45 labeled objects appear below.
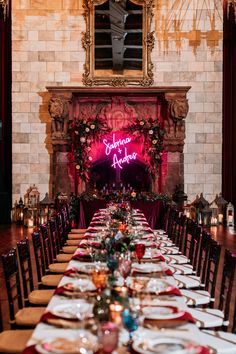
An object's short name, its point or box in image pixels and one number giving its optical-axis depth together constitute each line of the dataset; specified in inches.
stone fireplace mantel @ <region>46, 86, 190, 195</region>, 564.1
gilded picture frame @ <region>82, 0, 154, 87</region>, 587.5
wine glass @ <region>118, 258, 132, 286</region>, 135.9
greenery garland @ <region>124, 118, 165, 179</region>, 565.9
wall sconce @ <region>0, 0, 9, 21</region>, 395.7
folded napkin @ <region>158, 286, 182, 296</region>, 142.6
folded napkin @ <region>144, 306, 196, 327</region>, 117.8
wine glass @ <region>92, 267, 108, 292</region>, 120.8
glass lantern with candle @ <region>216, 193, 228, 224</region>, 563.8
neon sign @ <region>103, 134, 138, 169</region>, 587.5
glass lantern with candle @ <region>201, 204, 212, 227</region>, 546.6
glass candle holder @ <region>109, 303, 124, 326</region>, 96.1
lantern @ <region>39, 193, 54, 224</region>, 540.7
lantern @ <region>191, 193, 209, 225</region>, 547.5
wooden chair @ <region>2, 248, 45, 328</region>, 163.8
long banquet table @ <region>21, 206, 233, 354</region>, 102.0
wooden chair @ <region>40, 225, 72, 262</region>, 245.4
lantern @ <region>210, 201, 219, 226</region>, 560.0
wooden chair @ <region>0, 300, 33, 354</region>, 138.8
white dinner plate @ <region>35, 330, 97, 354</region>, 96.9
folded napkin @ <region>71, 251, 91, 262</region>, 197.1
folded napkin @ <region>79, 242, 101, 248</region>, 195.3
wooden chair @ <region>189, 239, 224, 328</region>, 160.1
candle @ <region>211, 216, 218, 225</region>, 558.7
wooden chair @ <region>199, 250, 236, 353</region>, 136.4
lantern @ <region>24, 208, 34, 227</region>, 546.3
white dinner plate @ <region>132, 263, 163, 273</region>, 167.4
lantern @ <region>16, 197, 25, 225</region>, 567.0
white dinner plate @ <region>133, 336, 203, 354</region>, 100.4
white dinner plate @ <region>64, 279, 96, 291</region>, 132.6
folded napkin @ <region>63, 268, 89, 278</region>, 158.6
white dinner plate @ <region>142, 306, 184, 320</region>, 121.6
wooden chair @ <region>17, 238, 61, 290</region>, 192.5
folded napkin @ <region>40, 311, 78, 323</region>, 120.8
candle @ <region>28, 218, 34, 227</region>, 545.3
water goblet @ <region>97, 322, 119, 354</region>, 83.7
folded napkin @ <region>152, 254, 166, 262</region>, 196.1
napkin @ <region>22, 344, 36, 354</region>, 103.9
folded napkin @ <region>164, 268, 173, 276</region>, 176.9
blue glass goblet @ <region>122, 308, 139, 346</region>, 100.2
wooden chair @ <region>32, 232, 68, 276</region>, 221.0
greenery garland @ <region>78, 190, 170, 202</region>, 480.7
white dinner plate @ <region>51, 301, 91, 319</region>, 122.2
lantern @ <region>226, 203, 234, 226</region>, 559.8
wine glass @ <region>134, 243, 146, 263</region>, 171.2
